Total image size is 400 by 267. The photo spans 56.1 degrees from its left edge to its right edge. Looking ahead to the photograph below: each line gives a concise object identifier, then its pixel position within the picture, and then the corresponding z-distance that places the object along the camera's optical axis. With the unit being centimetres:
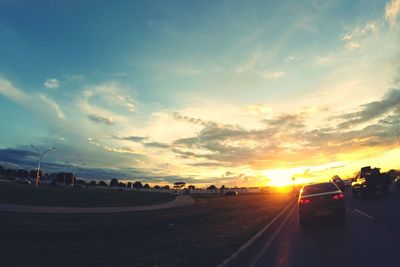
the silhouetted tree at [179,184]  17590
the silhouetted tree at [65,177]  18826
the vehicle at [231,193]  11676
